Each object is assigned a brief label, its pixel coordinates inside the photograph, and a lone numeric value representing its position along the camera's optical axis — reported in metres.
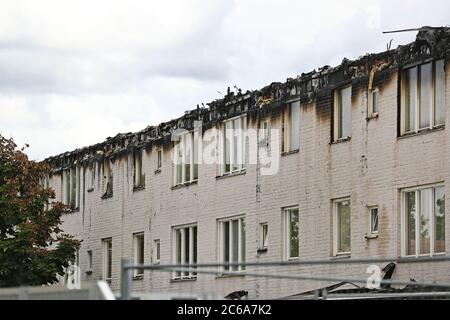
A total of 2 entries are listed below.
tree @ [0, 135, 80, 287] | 43.47
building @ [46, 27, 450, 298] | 31.28
